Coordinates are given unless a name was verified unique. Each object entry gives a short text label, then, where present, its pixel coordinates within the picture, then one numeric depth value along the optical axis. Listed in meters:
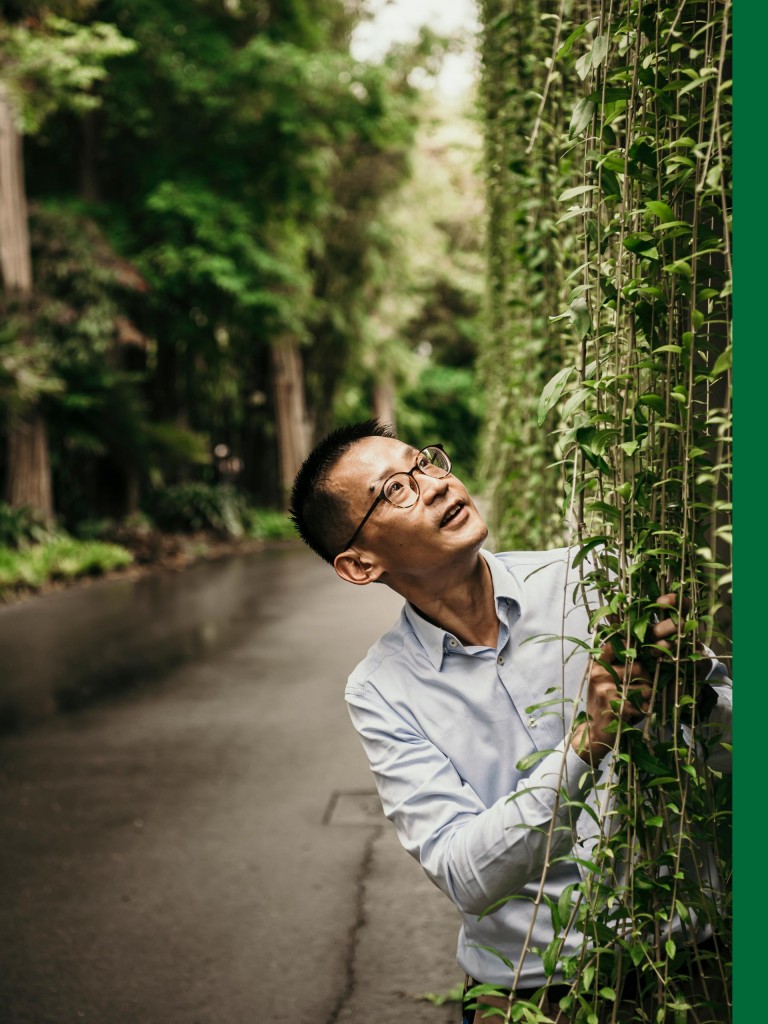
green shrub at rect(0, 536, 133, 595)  15.31
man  2.03
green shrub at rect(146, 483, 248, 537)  23.50
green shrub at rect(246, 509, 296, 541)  25.98
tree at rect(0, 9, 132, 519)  15.91
